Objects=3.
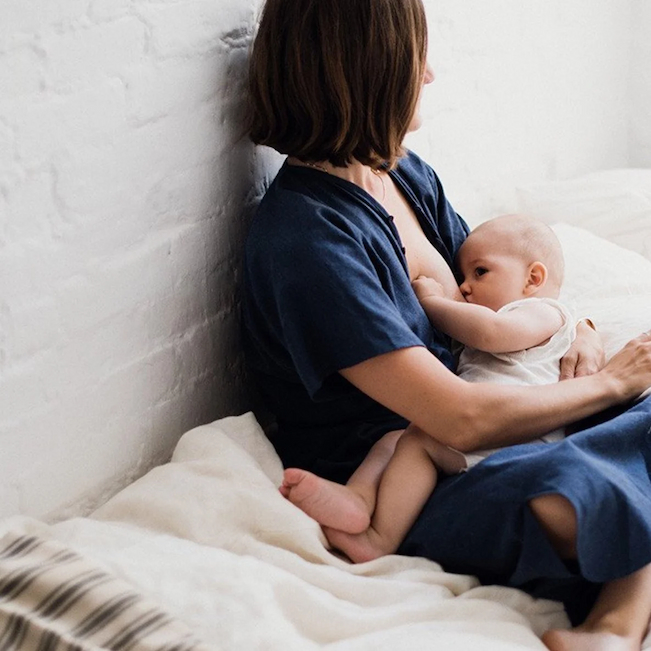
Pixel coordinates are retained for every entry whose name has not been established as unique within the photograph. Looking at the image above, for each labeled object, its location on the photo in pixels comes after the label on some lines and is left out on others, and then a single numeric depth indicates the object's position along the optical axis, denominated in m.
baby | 1.46
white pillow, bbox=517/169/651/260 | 2.48
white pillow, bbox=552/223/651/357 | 1.83
